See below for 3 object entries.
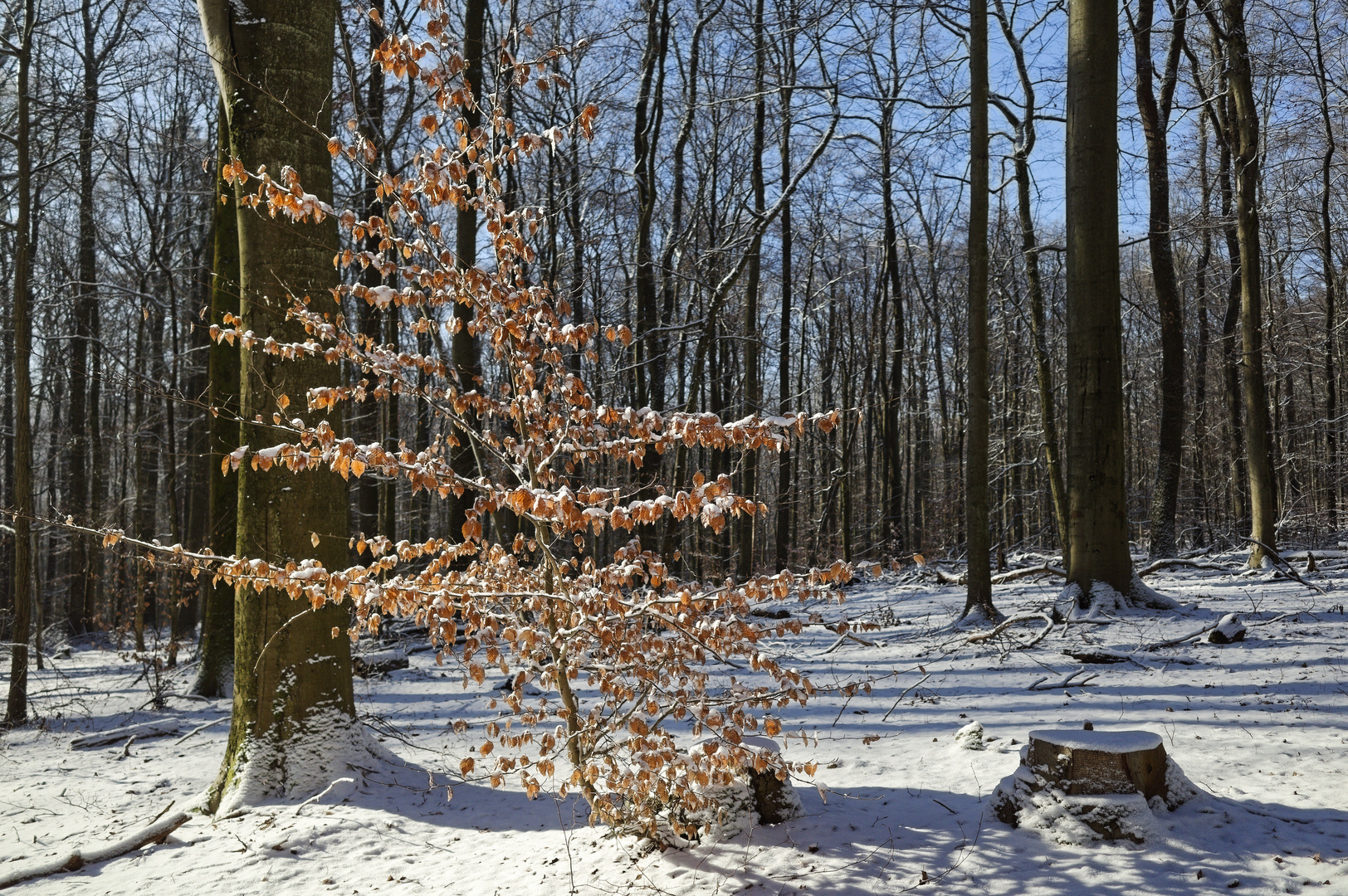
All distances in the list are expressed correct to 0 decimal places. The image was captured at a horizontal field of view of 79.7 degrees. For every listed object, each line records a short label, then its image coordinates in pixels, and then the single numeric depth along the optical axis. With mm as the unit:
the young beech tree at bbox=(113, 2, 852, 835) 3467
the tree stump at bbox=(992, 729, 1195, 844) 3695
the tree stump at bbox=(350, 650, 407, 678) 9859
